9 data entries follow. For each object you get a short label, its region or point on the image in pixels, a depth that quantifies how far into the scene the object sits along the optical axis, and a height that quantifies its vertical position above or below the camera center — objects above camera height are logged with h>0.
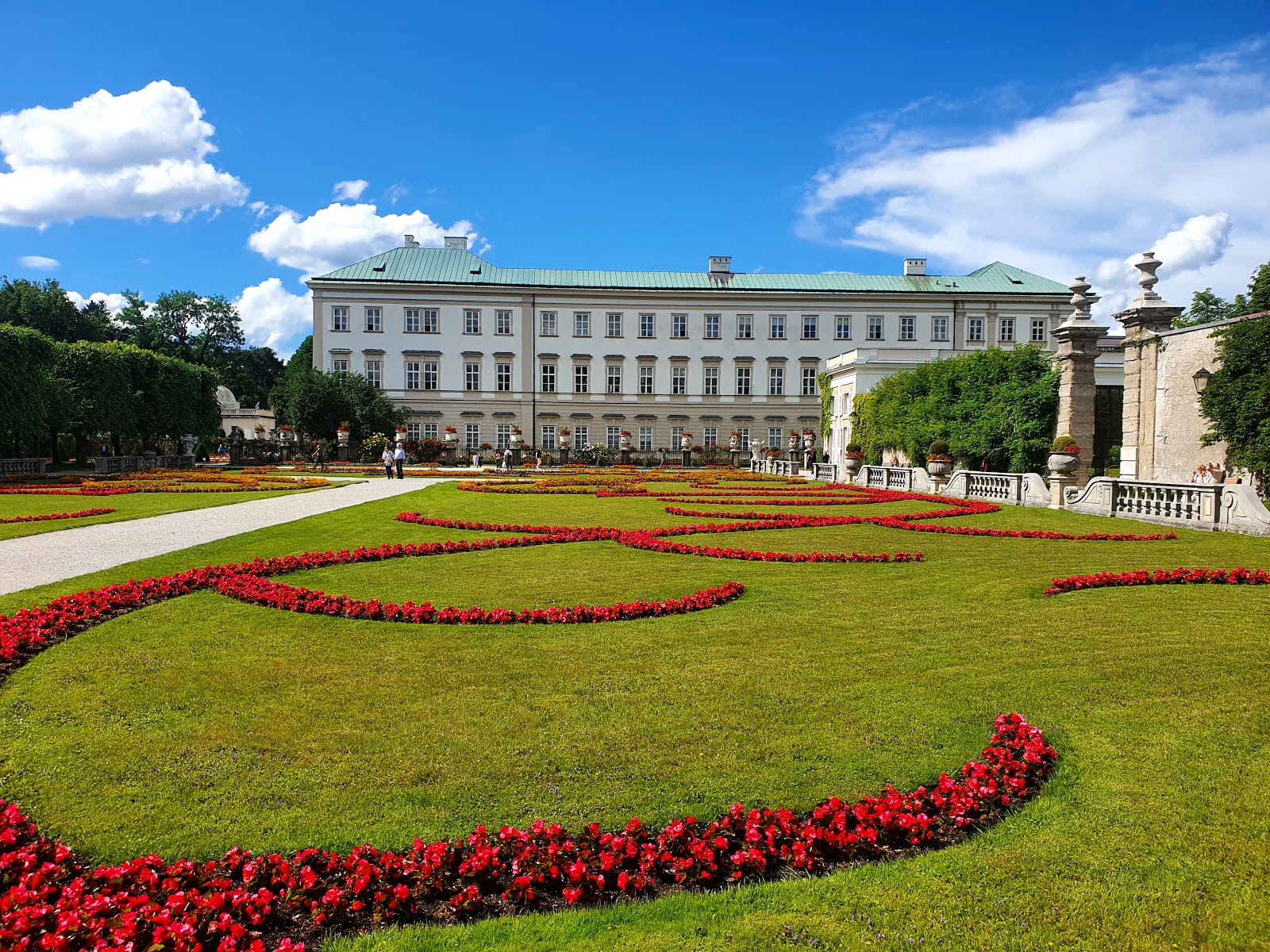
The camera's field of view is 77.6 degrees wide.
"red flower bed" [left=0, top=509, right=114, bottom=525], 13.21 -1.33
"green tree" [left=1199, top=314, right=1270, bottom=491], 15.11 +1.05
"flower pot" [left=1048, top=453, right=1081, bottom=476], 17.00 -0.33
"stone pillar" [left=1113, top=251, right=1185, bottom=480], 18.06 +1.89
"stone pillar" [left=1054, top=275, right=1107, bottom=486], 19.45 +1.76
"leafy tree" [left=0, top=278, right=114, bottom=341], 53.47 +8.84
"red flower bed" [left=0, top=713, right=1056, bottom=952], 2.49 -1.52
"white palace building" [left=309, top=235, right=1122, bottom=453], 52.41 +7.13
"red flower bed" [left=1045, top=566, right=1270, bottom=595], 7.91 -1.33
